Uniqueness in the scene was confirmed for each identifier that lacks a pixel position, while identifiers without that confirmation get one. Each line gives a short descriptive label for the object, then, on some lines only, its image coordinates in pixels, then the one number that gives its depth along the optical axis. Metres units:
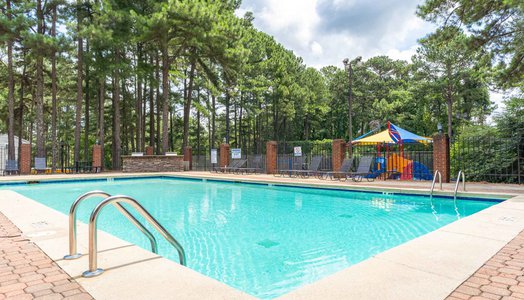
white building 34.01
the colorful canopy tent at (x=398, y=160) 12.41
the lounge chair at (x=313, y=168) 13.90
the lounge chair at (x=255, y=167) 17.02
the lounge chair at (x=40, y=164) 16.44
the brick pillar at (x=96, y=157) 18.08
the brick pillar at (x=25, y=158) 16.19
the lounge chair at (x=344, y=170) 12.21
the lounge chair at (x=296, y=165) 15.41
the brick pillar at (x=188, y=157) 21.01
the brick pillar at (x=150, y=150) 20.94
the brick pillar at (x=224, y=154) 19.17
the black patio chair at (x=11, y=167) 15.52
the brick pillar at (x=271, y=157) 16.67
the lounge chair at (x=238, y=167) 17.36
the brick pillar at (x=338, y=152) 13.45
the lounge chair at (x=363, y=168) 11.46
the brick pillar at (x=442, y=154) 10.78
